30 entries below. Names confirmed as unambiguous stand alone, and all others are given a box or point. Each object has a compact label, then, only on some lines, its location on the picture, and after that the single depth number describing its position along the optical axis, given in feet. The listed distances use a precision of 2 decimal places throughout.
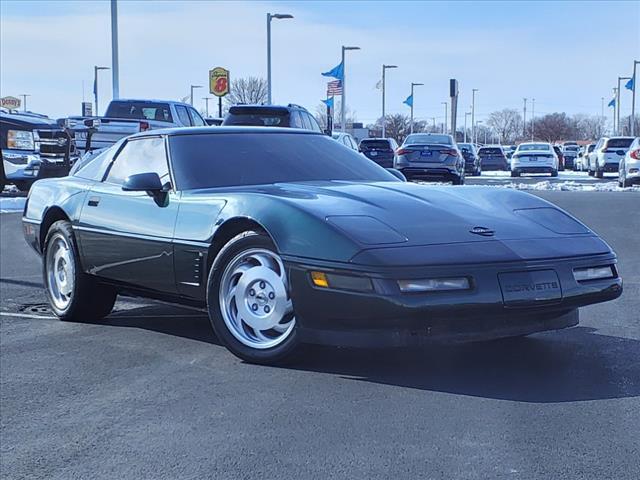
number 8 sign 128.77
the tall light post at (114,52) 89.97
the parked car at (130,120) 57.06
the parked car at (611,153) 97.19
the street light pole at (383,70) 207.07
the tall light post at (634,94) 193.06
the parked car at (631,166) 66.59
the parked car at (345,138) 67.51
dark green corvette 14.32
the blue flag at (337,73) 145.48
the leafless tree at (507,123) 475.72
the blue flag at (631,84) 192.58
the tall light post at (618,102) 245.24
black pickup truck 56.34
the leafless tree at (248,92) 213.66
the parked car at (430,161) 70.79
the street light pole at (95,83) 197.98
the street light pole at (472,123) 351.05
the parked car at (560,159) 147.95
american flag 136.05
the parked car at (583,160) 117.50
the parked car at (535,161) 102.53
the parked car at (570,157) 177.25
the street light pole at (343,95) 145.79
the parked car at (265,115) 59.00
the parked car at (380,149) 104.17
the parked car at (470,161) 122.01
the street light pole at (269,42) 116.88
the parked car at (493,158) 145.28
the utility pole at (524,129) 454.40
